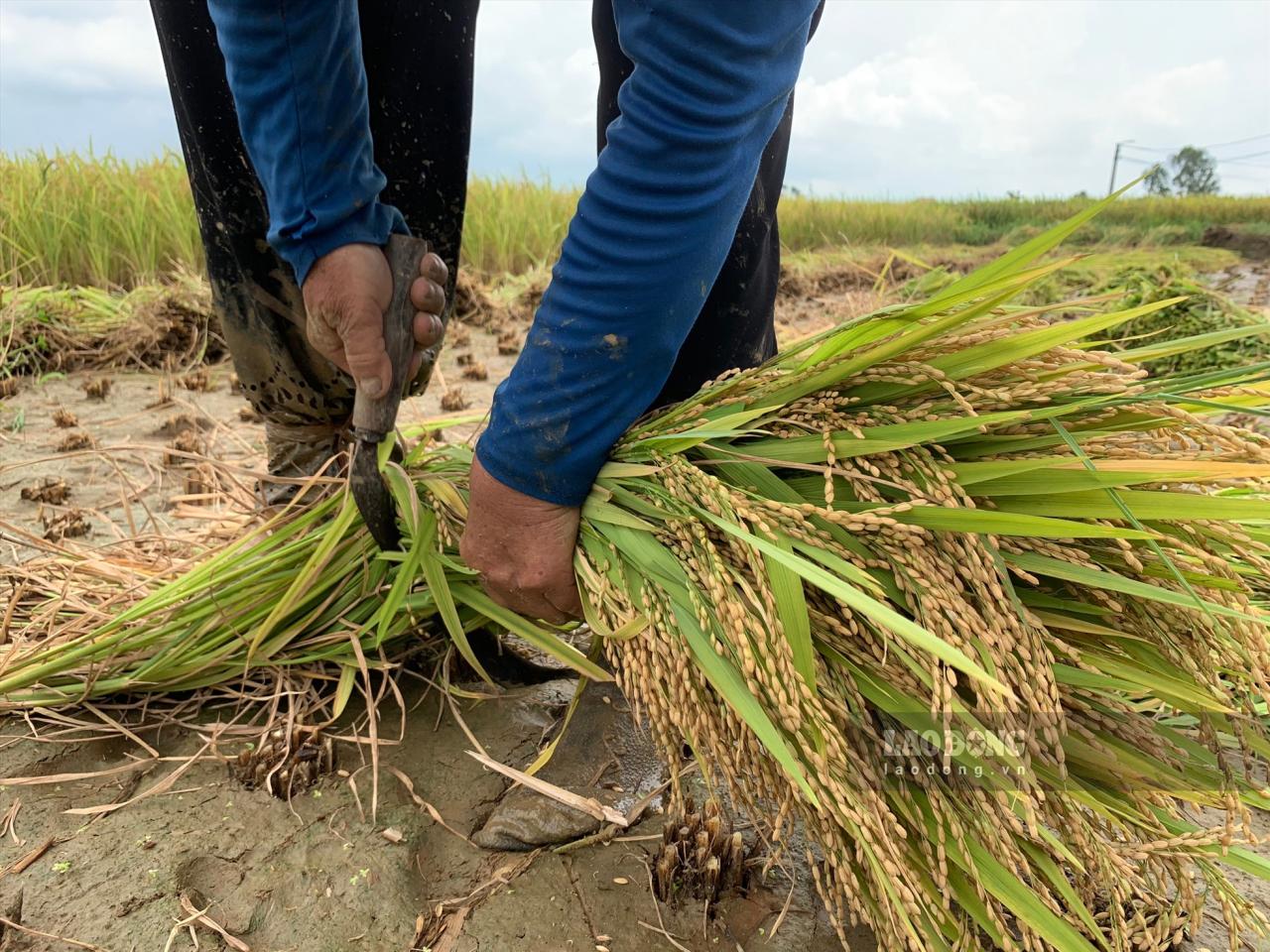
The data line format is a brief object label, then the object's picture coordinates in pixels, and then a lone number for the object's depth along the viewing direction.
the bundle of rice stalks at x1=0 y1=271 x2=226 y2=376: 4.54
